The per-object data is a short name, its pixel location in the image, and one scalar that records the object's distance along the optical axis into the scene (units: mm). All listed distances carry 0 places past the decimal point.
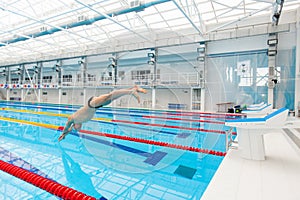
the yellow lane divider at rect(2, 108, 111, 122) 7013
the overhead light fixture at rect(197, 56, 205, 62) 8570
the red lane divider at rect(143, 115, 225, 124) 5963
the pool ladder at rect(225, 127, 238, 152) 2219
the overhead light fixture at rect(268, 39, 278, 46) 7193
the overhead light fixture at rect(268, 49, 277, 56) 7198
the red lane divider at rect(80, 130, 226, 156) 2731
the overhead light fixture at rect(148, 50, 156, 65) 9475
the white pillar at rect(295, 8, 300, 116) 5896
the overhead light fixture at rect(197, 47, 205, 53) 8578
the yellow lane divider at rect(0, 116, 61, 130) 4649
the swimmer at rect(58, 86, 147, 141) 2256
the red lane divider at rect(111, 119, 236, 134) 4295
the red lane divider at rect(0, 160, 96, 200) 1531
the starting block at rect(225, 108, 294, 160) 1688
